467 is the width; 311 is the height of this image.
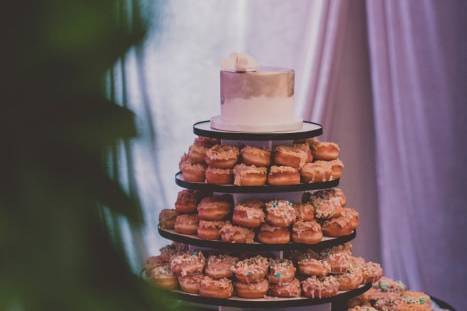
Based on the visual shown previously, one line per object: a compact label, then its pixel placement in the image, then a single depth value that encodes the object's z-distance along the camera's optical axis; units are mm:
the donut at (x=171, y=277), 2265
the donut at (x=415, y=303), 2568
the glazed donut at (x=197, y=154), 2445
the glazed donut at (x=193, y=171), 2402
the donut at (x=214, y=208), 2357
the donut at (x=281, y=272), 2268
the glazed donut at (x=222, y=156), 2324
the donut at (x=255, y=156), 2324
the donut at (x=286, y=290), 2264
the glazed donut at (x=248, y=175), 2262
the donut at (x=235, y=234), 2275
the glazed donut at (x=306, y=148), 2426
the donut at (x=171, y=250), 2469
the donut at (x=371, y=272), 2484
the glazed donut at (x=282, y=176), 2285
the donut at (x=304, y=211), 2354
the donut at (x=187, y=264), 2303
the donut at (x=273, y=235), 2289
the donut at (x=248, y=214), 2277
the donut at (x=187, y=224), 2414
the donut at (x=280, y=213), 2275
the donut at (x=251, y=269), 2240
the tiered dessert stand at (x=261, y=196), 2258
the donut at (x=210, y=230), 2332
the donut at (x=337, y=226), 2395
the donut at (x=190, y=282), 2301
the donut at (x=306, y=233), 2293
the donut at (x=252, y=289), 2246
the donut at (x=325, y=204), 2393
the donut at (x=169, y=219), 2506
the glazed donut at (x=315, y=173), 2348
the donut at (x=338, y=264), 2398
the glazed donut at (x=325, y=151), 2488
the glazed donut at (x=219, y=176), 2318
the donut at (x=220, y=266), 2301
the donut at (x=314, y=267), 2338
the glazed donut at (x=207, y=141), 2486
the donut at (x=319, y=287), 2275
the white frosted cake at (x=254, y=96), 2377
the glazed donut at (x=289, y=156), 2326
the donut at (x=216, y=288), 2258
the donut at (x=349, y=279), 2381
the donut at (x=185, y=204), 2490
